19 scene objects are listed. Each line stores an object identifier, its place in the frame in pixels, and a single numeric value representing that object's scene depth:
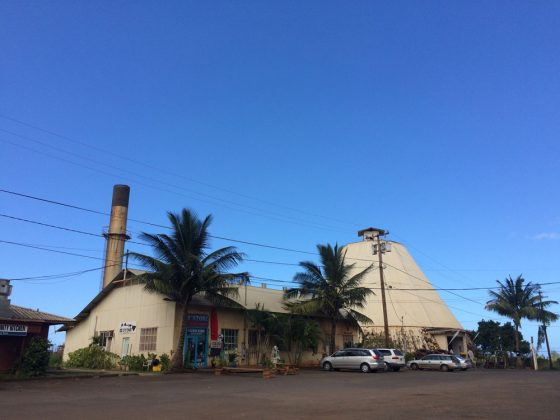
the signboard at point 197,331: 28.62
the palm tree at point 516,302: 48.78
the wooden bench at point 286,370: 26.80
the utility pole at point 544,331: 49.08
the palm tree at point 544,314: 48.97
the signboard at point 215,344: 29.39
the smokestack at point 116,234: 42.66
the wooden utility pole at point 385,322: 34.79
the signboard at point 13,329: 22.67
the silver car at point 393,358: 30.84
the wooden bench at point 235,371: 25.42
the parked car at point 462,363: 34.12
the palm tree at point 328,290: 34.81
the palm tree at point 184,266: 26.33
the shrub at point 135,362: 27.67
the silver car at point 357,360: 28.55
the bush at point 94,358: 30.09
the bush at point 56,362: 32.50
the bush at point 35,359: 22.42
